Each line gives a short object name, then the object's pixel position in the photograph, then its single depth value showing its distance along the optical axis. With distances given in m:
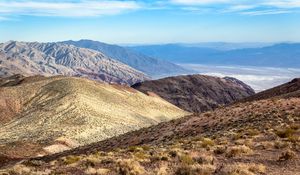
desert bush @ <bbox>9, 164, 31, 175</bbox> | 22.44
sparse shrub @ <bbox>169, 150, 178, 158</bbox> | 24.08
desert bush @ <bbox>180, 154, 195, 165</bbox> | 21.20
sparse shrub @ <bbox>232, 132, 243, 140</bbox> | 29.38
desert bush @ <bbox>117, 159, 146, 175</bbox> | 20.25
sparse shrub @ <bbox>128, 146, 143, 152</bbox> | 28.74
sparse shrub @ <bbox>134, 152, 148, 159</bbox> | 24.02
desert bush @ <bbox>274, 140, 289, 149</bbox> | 24.56
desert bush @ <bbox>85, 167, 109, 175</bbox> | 20.64
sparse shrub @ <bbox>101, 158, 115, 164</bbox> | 23.52
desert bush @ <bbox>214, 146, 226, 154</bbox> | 24.14
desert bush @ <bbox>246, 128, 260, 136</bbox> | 30.37
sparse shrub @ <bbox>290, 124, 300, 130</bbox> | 30.39
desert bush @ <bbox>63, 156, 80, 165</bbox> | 24.29
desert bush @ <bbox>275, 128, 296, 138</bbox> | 27.81
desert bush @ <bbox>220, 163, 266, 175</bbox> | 18.70
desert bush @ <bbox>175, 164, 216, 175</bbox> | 19.41
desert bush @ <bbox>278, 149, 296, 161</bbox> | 21.34
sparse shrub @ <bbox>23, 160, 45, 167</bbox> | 25.73
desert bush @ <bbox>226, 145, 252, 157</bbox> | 23.27
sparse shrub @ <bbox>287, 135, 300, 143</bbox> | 25.61
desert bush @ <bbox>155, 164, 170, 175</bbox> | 19.77
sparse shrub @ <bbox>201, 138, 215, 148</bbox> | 26.83
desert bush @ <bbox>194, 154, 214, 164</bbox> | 21.58
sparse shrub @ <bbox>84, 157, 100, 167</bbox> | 23.05
